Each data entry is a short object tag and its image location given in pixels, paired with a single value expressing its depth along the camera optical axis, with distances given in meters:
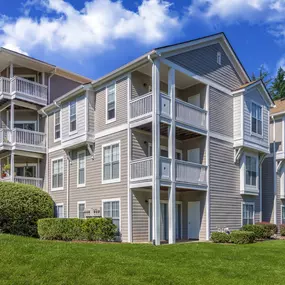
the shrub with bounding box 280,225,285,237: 21.89
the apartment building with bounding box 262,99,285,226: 24.78
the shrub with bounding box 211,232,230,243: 17.44
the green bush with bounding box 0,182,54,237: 17.94
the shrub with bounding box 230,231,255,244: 17.12
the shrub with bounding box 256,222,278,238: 20.41
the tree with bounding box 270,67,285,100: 49.95
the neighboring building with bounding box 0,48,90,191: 23.73
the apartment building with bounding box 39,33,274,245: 17.38
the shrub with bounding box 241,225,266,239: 19.75
